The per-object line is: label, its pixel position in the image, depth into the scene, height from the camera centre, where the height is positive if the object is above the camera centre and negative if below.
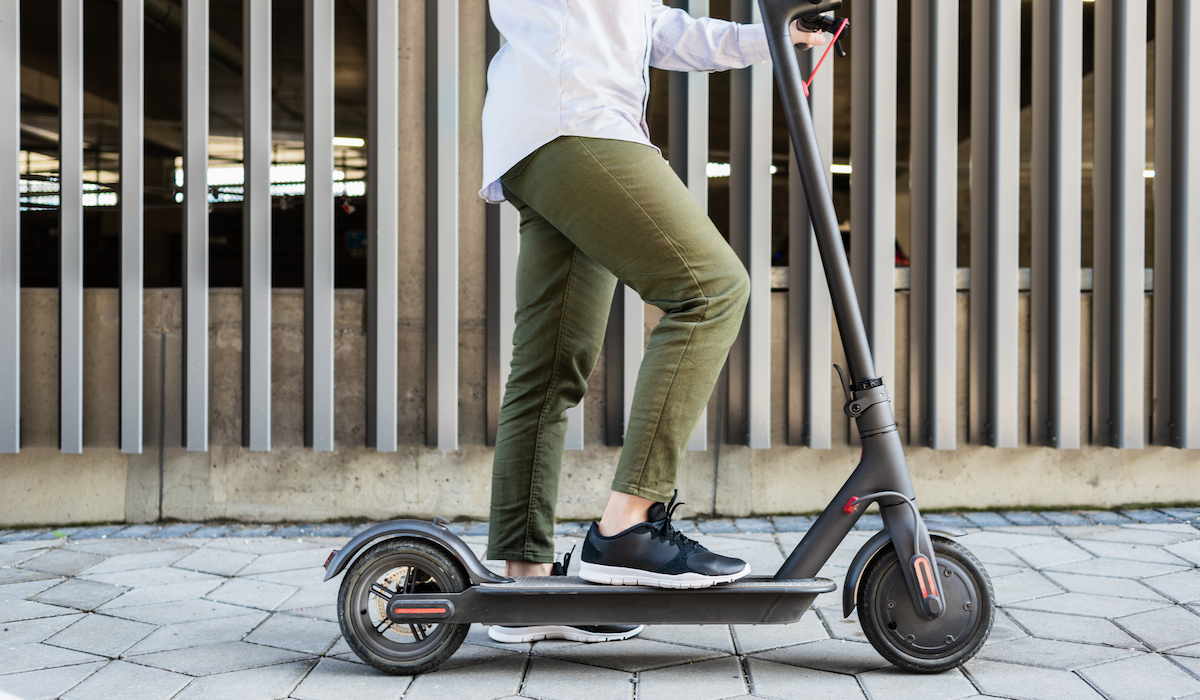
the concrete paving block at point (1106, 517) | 2.81 -0.54
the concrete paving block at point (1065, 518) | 2.80 -0.54
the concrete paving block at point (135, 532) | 2.76 -0.55
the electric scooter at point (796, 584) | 1.49 -0.39
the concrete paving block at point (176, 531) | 2.76 -0.55
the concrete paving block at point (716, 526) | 2.76 -0.55
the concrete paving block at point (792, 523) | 2.78 -0.55
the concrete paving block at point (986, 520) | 2.77 -0.54
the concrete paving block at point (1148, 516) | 2.82 -0.54
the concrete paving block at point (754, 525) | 2.78 -0.55
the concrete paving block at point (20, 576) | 2.25 -0.57
